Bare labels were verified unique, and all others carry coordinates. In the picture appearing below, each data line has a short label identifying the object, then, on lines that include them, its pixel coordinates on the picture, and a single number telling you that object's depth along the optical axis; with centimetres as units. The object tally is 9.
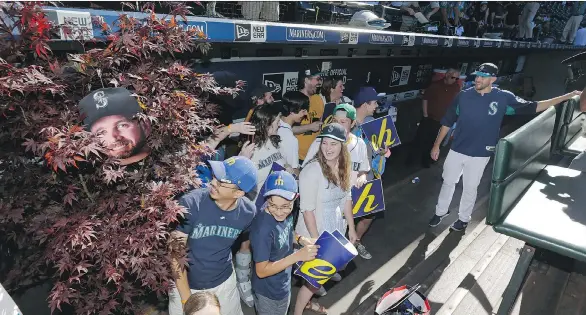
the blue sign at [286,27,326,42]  420
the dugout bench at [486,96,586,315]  226
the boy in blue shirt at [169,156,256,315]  239
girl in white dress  326
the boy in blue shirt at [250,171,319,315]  257
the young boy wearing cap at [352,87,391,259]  450
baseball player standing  495
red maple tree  180
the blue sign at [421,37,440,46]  688
